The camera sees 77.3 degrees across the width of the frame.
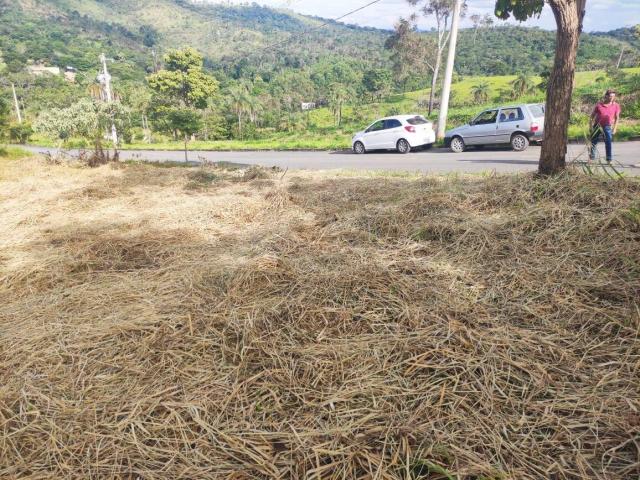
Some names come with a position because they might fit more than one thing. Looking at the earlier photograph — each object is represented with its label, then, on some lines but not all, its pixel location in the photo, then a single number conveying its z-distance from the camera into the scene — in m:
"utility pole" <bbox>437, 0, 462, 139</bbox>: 13.70
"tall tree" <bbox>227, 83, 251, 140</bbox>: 48.34
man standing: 7.41
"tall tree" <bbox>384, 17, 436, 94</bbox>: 32.70
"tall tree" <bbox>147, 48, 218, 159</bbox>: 44.72
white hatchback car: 14.66
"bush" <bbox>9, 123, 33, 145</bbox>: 31.30
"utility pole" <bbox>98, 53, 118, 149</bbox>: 22.30
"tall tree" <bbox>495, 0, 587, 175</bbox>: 4.12
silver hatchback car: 11.86
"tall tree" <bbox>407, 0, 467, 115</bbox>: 24.81
